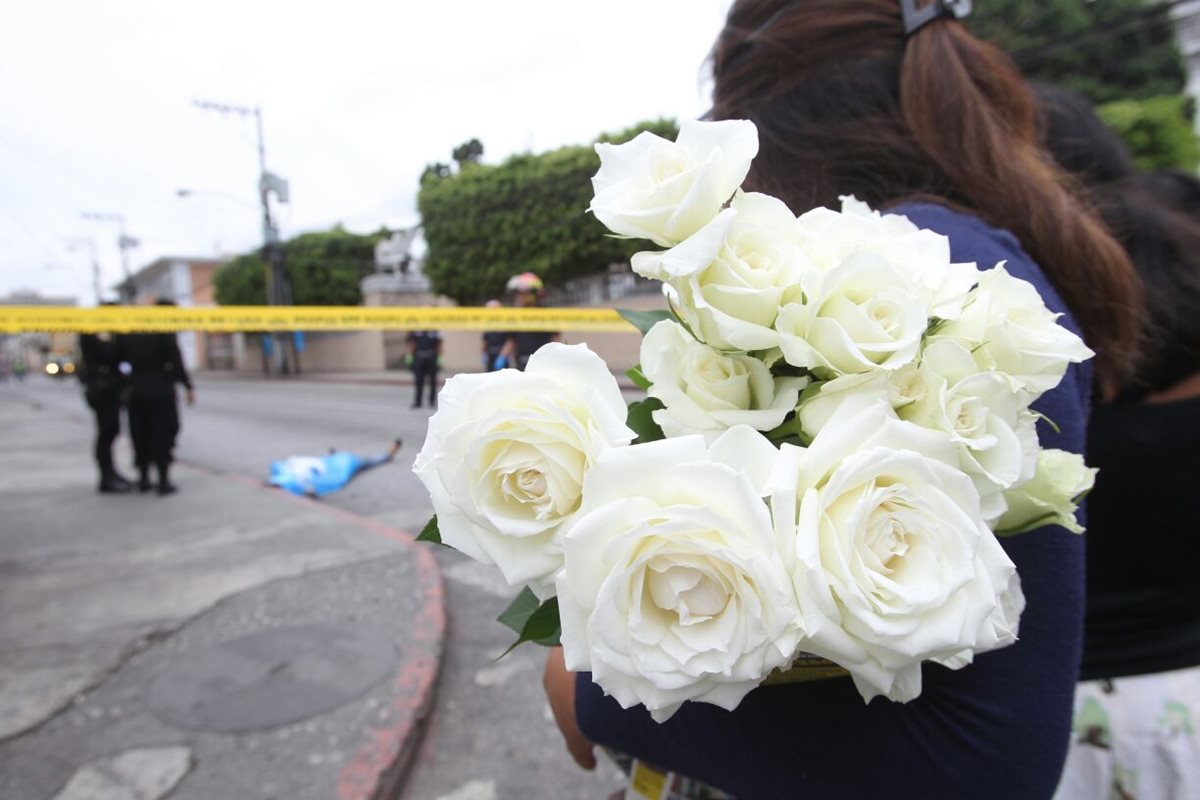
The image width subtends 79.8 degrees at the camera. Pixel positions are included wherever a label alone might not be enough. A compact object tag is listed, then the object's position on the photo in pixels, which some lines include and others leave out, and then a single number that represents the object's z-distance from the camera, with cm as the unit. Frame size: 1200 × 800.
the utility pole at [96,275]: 5097
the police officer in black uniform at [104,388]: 625
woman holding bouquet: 75
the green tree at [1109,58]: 1714
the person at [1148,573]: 114
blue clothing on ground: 642
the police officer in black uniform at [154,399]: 613
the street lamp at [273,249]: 1664
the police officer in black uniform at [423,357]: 1070
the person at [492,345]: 414
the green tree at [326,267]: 2800
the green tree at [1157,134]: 1328
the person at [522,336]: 362
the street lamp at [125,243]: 4547
